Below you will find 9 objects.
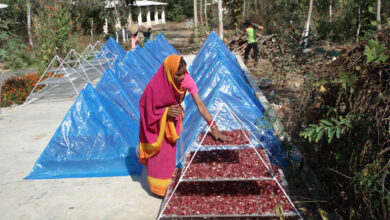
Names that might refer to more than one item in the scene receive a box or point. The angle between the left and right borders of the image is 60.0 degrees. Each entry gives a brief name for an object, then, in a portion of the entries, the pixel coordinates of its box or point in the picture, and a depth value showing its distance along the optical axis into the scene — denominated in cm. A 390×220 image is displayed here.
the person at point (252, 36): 1084
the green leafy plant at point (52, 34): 1046
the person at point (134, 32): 1061
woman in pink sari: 310
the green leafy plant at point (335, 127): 255
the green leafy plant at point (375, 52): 243
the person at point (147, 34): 1265
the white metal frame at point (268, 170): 278
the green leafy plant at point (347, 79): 261
